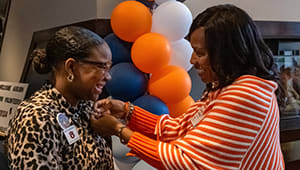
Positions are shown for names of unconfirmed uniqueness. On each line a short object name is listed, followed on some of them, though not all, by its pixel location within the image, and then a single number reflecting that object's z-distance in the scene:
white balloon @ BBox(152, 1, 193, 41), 1.71
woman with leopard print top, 0.88
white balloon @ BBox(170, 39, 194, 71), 1.80
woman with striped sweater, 0.89
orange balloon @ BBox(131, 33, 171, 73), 1.64
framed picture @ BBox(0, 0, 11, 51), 3.57
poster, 2.39
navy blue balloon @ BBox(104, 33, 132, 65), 1.75
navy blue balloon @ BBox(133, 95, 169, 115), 1.64
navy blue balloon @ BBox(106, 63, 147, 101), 1.68
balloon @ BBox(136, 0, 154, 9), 1.91
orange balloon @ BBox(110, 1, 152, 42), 1.66
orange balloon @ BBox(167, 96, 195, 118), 1.83
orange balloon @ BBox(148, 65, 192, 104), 1.69
